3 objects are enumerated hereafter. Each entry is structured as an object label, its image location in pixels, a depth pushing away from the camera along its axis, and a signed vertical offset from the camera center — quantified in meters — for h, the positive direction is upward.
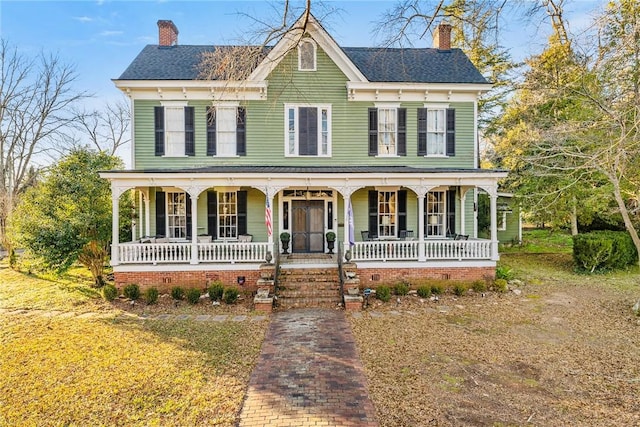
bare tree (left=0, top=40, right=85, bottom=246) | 24.44 +7.55
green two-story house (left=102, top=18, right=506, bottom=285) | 13.31 +3.13
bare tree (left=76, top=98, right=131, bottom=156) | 30.87 +8.74
